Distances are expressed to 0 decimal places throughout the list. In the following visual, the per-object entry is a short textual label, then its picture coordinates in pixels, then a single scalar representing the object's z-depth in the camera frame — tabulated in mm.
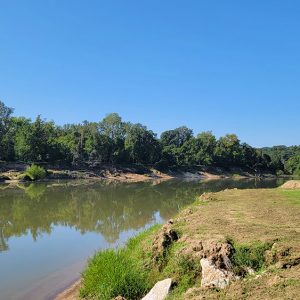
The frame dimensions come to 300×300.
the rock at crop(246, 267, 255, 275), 6915
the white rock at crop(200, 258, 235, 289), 6296
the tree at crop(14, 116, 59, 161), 61492
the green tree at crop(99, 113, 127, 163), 74544
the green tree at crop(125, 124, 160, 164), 77252
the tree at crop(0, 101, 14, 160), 61881
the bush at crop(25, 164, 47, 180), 50409
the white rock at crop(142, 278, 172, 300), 6826
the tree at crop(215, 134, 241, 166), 92749
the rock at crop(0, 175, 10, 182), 49276
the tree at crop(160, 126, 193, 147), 99749
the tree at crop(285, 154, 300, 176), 104512
